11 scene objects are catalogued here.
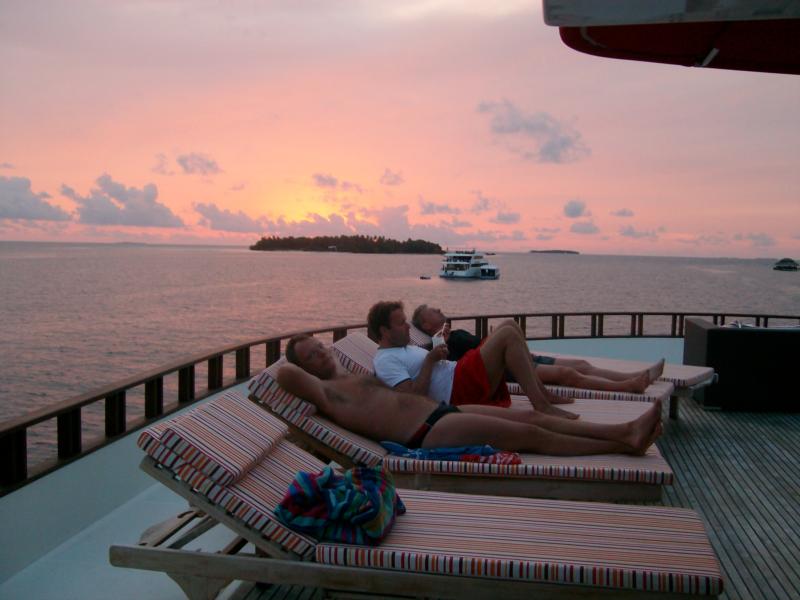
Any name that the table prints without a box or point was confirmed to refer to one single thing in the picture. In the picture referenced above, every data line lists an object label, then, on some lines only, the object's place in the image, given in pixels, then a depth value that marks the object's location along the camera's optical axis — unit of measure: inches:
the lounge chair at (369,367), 170.9
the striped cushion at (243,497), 89.0
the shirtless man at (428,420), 129.3
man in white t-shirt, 155.9
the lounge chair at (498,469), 117.5
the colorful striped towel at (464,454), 121.9
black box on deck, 231.3
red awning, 91.7
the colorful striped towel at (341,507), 86.7
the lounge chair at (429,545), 81.2
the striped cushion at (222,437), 91.9
